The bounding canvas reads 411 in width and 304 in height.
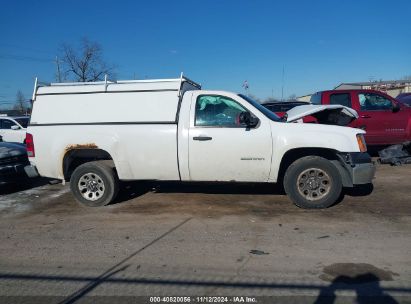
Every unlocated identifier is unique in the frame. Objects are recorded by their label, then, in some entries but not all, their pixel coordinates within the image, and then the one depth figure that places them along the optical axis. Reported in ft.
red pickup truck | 31.81
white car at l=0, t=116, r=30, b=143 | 41.81
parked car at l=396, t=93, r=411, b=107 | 39.85
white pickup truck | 18.63
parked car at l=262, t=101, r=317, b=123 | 40.22
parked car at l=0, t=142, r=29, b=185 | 24.63
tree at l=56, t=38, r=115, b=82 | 150.51
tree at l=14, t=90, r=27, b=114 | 251.25
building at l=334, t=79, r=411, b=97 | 132.27
